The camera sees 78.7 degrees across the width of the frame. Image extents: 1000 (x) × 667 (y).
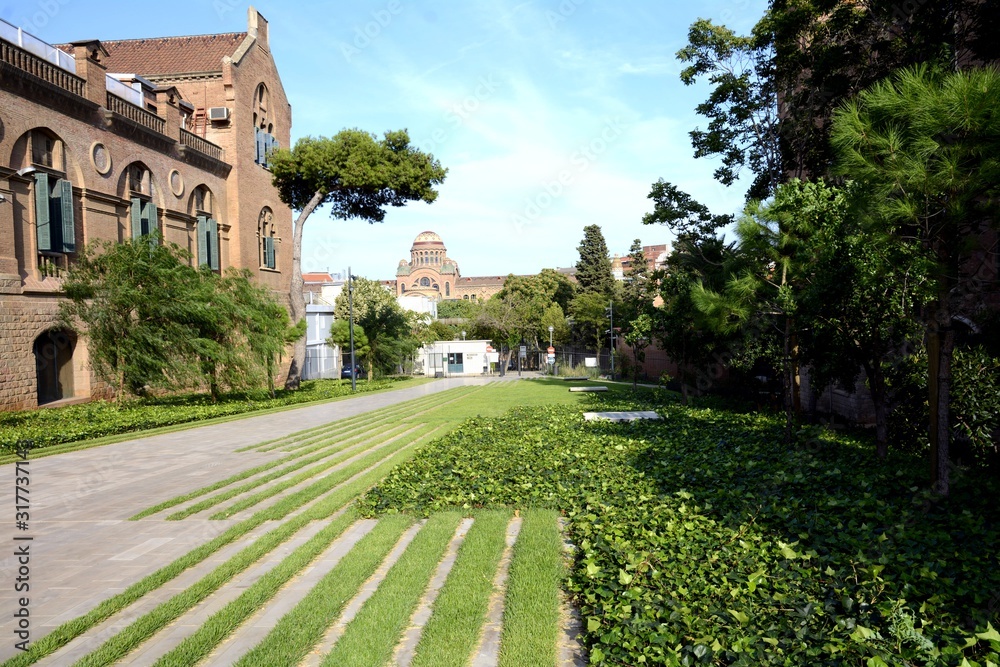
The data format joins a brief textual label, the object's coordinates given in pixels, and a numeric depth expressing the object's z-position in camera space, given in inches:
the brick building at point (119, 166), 745.6
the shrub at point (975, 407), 336.5
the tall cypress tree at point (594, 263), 2391.7
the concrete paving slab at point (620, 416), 589.6
